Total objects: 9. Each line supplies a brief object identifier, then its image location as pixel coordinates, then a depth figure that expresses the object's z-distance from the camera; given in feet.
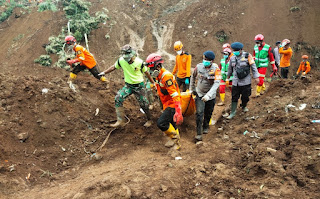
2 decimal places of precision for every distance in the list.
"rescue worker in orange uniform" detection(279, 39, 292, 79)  26.19
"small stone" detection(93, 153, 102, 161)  16.16
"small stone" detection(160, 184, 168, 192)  10.70
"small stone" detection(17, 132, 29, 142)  15.93
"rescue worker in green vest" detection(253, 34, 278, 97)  22.90
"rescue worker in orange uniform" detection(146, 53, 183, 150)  14.71
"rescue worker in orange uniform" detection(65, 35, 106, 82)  21.76
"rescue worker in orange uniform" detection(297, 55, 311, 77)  31.81
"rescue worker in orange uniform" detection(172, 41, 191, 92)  21.68
